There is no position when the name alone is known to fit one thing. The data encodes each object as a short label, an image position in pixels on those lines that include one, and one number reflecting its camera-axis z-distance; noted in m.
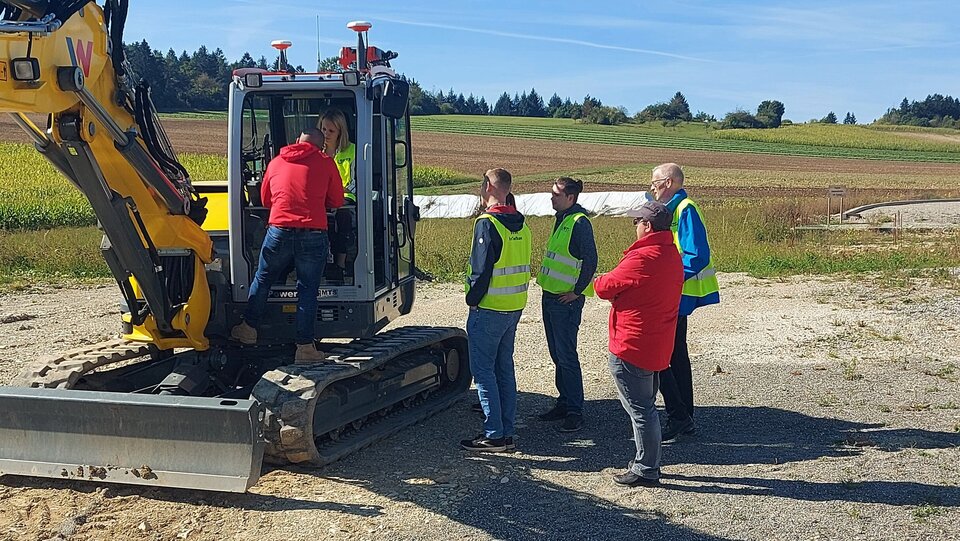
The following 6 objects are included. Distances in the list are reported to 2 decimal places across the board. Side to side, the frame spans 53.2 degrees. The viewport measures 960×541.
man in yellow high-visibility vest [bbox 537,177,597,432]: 7.35
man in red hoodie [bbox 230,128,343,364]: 6.41
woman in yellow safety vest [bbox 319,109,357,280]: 6.93
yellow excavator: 5.63
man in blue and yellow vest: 6.93
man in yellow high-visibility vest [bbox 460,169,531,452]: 6.65
